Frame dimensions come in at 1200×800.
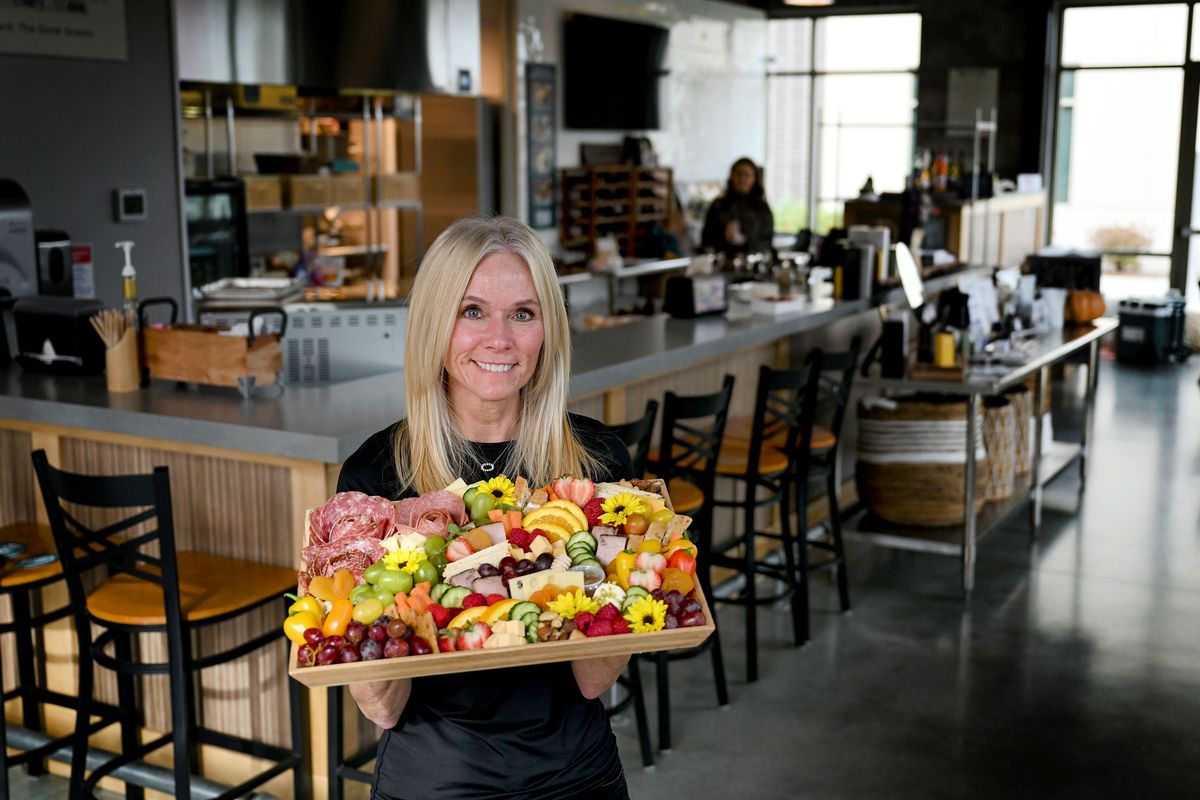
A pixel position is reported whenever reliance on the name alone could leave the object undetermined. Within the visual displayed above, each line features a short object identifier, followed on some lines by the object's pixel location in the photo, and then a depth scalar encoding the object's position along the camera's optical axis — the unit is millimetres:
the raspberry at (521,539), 1861
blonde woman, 1871
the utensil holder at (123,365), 3674
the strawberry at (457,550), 1812
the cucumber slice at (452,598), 1741
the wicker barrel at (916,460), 5484
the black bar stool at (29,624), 3402
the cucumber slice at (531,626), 1699
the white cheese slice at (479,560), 1787
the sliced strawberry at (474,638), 1683
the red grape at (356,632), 1646
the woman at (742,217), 8664
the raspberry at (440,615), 1709
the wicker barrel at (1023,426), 6094
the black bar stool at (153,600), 3004
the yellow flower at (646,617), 1717
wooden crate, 3562
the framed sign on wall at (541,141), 9250
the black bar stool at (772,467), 4438
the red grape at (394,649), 1637
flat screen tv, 9773
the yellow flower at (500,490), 1928
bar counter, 3301
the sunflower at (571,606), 1732
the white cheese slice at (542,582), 1764
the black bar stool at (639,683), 3645
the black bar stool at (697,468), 3951
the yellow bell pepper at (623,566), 1808
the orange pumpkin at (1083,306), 6902
